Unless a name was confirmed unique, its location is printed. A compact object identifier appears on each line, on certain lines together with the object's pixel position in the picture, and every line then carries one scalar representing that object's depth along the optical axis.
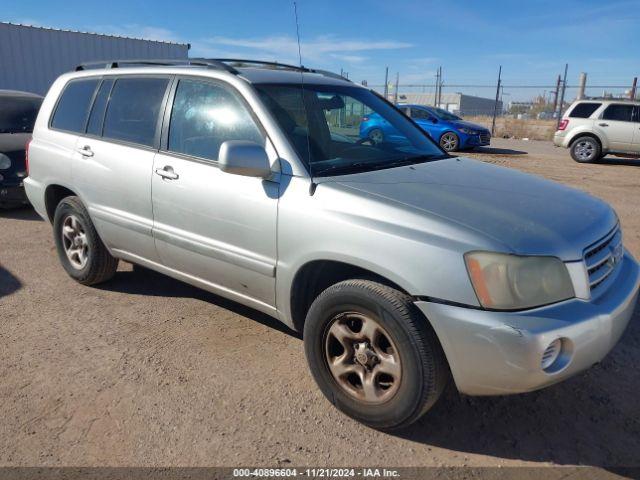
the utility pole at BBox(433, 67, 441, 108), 27.53
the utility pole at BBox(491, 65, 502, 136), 24.06
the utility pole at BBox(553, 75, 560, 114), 24.50
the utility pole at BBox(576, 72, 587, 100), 24.81
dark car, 6.80
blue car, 15.62
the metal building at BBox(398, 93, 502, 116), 41.09
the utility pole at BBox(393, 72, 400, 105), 28.77
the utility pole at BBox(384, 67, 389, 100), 28.47
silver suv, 2.31
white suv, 13.56
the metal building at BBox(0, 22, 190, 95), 14.84
